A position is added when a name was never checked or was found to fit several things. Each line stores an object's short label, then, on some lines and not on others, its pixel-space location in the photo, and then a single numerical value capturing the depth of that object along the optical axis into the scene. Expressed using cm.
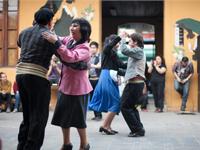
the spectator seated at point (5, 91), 1494
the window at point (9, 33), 1568
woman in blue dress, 920
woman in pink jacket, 650
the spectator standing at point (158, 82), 1473
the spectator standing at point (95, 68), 1215
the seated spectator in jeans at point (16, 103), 1471
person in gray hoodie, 891
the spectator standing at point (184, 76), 1460
